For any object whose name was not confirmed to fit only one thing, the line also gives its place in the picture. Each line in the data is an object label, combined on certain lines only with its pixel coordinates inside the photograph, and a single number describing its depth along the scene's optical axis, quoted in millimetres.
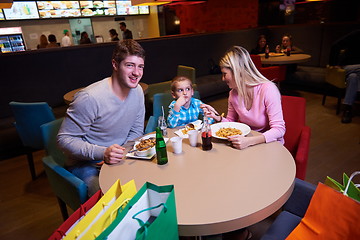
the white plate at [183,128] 1821
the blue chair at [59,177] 1568
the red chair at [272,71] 4695
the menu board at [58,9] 7543
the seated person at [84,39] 7214
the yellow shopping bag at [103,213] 806
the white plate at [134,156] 1526
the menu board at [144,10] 9484
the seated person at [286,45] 5500
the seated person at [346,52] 4750
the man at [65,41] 7421
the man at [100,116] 1648
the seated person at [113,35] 7464
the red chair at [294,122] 1966
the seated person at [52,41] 6363
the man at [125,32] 7527
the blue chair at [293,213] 1295
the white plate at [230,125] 1779
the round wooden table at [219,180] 1036
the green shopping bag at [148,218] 785
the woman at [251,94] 1816
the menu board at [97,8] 8164
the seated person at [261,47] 6020
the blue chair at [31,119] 2625
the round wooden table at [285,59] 4746
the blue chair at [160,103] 2434
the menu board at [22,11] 7056
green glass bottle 1451
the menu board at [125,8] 8883
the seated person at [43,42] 7051
